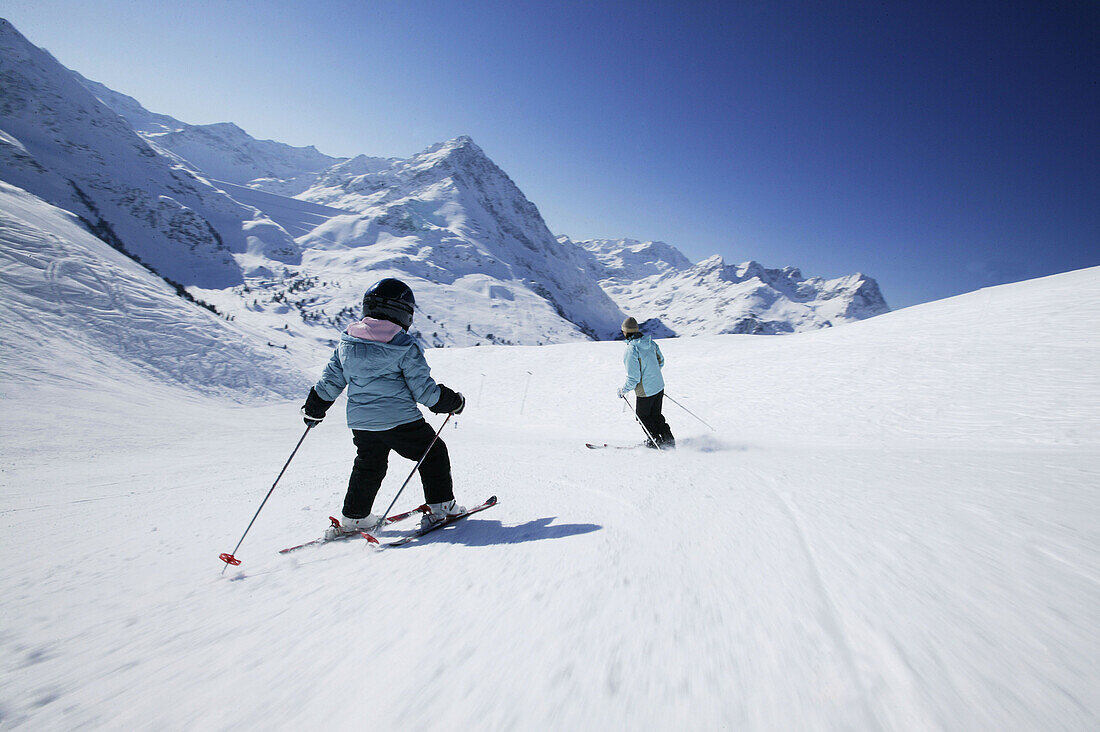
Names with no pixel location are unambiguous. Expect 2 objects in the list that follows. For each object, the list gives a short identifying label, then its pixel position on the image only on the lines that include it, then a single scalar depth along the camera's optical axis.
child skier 3.07
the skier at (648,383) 6.27
